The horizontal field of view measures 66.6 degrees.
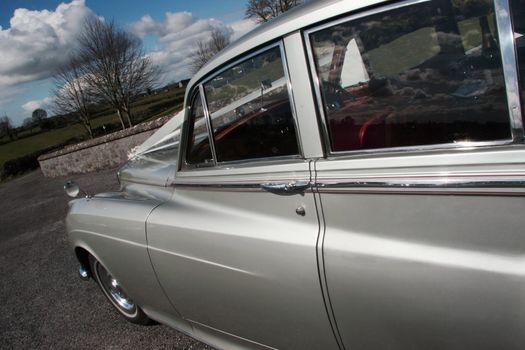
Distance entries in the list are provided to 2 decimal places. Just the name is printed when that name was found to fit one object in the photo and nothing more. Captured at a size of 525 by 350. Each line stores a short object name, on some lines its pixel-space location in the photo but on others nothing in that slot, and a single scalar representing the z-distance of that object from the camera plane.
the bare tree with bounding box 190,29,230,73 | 38.26
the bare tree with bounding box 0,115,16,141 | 55.62
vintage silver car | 1.23
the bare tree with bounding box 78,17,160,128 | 24.42
